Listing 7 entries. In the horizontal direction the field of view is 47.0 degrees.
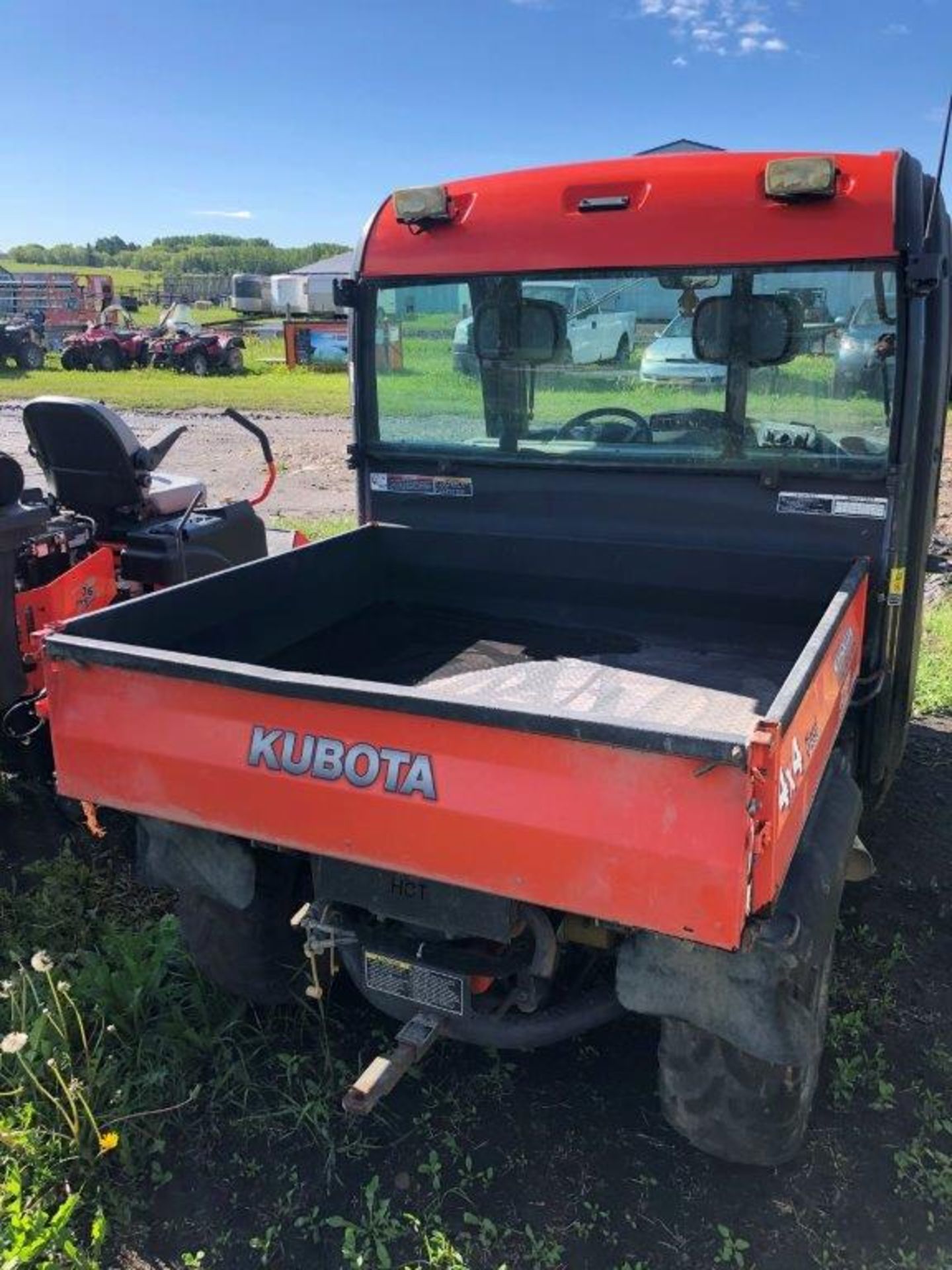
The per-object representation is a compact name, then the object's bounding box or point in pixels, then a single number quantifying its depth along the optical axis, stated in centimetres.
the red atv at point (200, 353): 2664
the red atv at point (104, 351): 2694
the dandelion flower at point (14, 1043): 249
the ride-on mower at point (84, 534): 440
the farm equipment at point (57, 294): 3444
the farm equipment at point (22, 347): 2628
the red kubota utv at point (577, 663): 221
